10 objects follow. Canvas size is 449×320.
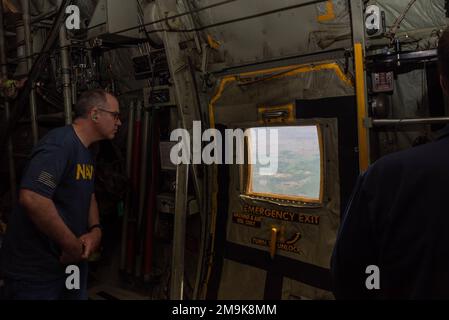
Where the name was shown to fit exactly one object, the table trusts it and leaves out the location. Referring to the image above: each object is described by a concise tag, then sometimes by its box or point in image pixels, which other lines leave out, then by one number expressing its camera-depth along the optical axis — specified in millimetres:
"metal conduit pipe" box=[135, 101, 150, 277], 3945
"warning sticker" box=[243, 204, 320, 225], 2910
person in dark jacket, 979
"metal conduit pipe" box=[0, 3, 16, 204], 4305
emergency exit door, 2744
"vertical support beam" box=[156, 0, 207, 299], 3219
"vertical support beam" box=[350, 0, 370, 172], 2475
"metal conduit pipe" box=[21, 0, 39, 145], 4112
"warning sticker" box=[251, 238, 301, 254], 2993
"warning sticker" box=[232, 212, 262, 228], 3223
